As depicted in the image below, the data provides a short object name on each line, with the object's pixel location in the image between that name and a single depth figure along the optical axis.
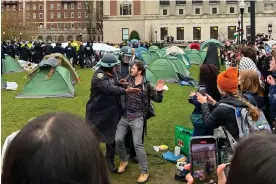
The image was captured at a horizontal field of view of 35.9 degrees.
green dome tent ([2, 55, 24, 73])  21.97
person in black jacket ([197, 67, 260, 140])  4.57
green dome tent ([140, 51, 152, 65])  23.66
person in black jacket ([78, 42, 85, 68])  26.45
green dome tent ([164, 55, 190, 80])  18.82
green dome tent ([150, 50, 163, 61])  25.47
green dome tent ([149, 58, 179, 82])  18.41
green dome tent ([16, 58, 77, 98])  13.63
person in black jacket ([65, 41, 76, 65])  26.69
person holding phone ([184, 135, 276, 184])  1.33
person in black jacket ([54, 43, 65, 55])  26.77
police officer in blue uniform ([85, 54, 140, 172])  5.97
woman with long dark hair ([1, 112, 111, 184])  1.45
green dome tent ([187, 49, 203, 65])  29.82
